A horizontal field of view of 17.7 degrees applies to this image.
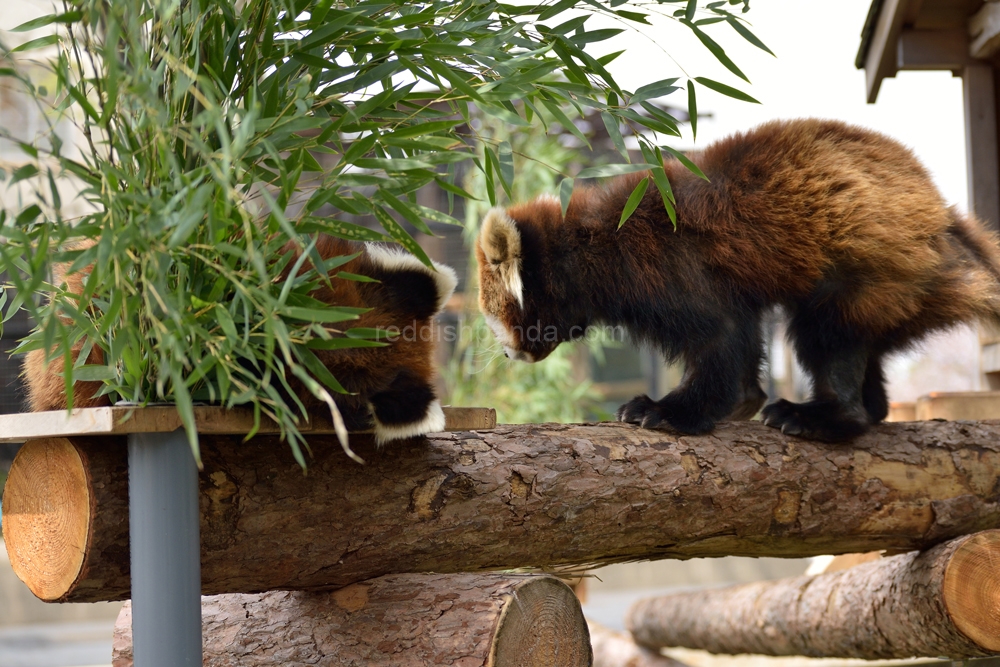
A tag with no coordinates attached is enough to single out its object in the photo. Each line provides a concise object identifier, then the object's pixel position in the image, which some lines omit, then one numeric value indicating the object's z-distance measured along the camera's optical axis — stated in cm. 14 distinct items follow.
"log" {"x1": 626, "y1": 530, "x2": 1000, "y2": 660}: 369
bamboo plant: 326
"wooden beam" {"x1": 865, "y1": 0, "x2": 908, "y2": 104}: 422
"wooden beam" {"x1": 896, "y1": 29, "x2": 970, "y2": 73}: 426
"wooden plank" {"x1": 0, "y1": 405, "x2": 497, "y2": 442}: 331
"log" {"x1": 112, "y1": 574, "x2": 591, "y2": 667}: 341
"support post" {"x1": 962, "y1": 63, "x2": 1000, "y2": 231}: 428
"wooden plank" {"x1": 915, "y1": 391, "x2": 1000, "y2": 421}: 413
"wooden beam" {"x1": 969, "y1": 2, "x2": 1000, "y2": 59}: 416
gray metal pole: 333
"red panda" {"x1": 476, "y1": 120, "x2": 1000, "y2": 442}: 374
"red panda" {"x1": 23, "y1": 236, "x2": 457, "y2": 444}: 342
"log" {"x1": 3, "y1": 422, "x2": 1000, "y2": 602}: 341
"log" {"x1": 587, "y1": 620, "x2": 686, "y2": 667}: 447
